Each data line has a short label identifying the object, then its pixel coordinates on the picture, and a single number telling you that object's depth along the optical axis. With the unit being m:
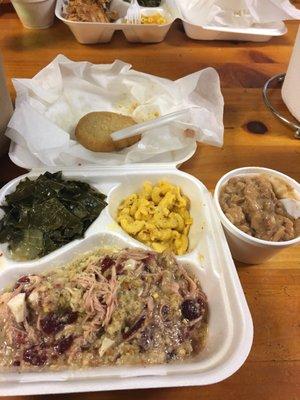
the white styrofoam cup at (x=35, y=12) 0.59
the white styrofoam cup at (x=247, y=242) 0.31
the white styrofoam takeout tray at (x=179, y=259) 0.25
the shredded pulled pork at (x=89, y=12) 0.58
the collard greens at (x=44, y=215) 0.35
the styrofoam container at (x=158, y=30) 0.59
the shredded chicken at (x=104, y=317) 0.28
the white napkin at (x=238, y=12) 0.59
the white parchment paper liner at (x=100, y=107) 0.41
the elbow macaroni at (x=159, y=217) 0.36
